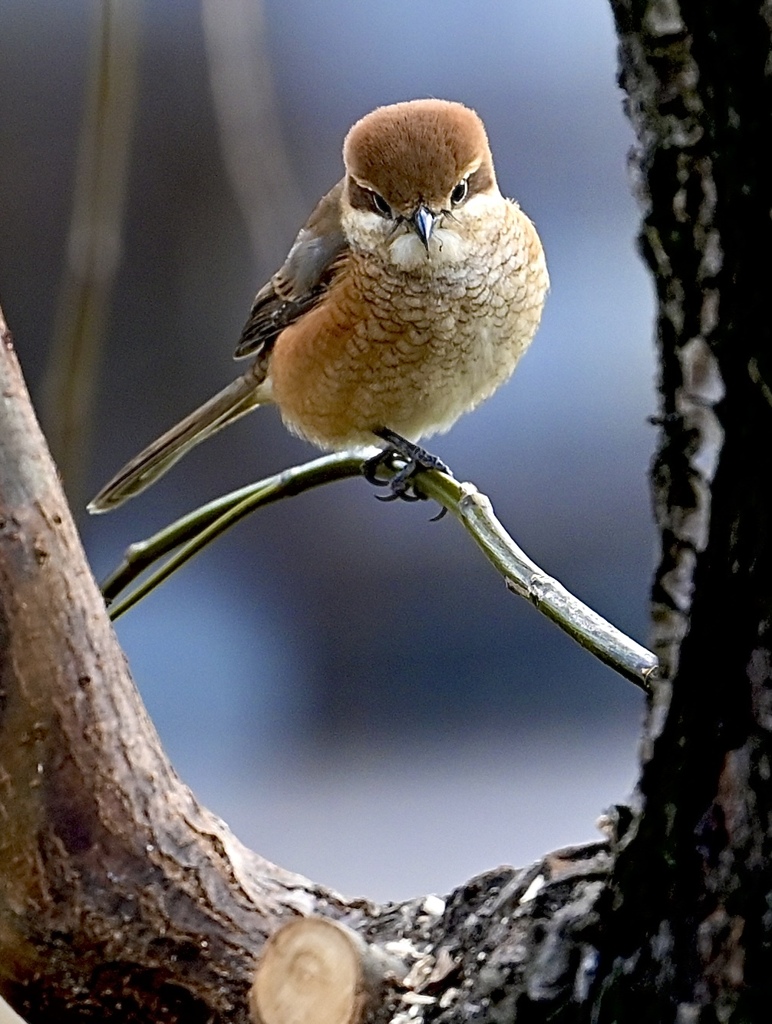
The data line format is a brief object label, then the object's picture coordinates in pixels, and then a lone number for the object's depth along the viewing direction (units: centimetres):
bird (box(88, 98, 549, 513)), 390
